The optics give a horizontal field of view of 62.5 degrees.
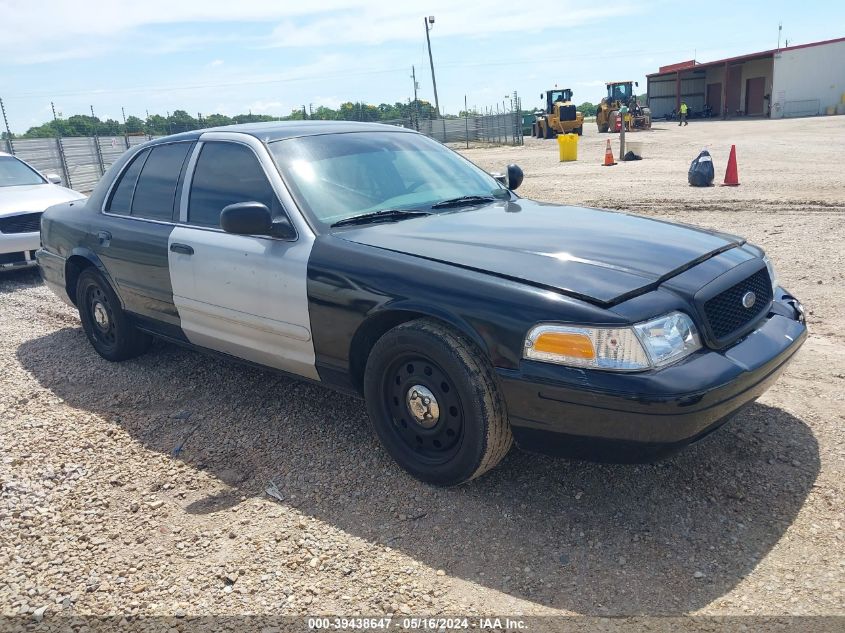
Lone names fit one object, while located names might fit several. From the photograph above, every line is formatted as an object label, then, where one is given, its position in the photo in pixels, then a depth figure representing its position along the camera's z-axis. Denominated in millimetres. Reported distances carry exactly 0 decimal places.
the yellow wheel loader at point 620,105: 37531
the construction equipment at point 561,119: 35062
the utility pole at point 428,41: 44322
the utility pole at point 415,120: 37175
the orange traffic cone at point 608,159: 18547
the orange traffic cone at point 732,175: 12844
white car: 8344
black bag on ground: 12969
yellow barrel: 21703
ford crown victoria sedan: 2682
